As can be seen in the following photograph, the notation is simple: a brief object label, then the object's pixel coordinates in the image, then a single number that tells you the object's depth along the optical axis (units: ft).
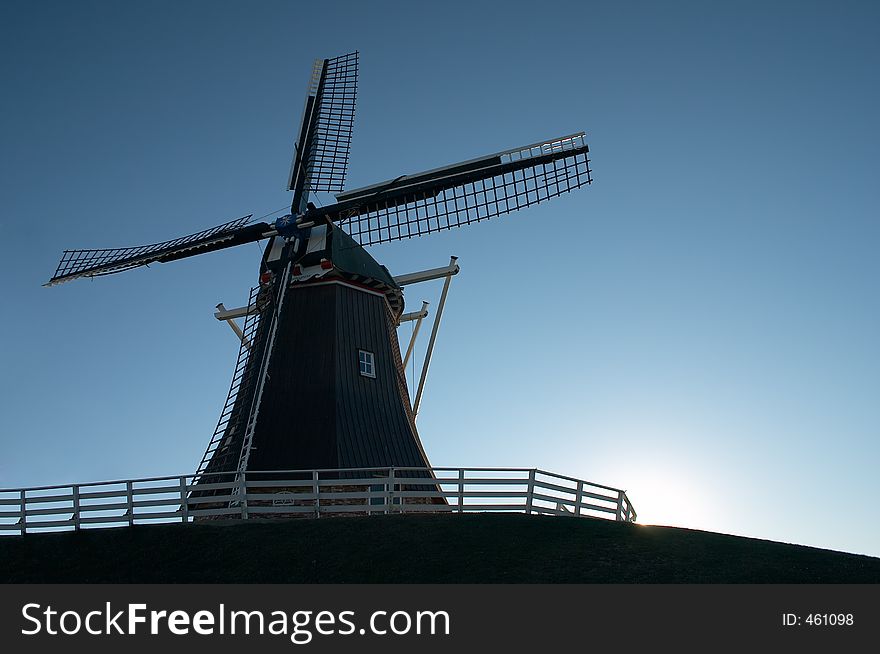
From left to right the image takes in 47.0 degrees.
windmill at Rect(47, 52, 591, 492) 76.64
